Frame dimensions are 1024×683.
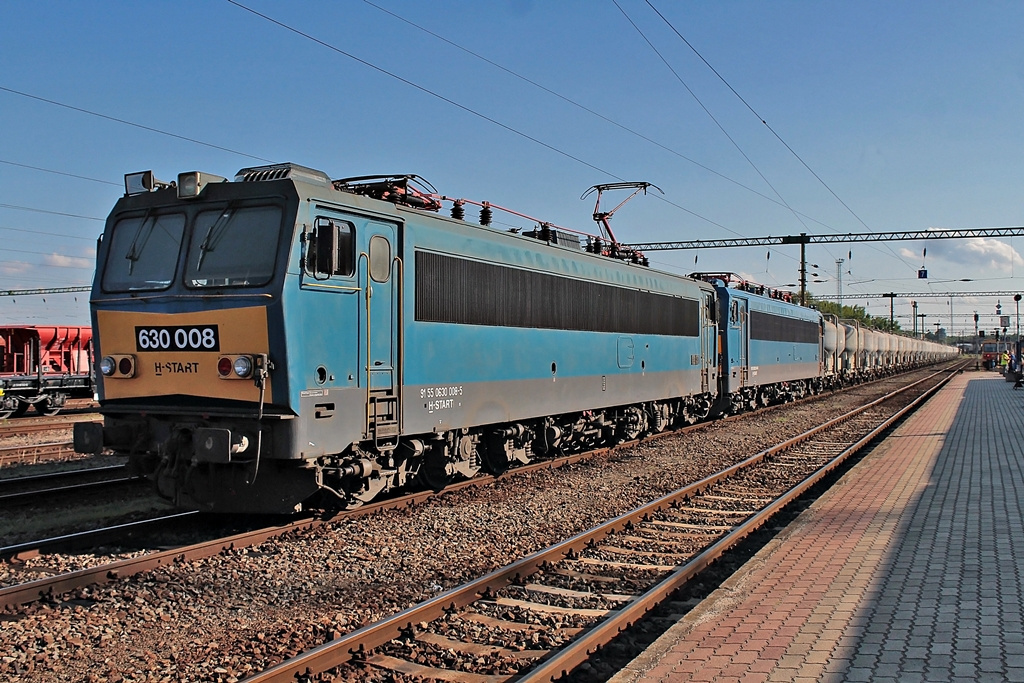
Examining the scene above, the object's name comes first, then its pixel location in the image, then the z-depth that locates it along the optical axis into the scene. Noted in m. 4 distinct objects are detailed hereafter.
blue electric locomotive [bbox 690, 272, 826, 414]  22.52
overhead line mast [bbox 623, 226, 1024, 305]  37.06
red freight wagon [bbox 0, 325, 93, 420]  25.20
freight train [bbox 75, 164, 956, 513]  8.04
